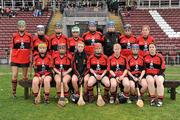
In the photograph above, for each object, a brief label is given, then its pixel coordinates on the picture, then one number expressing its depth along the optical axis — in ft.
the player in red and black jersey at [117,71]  22.73
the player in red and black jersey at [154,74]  22.46
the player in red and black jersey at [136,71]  22.85
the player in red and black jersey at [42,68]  22.80
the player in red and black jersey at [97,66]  23.04
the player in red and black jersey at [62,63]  23.08
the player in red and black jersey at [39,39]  24.17
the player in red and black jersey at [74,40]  24.08
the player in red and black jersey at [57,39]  24.20
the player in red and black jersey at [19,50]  24.49
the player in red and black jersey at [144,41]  24.37
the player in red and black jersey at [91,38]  24.45
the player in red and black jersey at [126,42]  24.51
